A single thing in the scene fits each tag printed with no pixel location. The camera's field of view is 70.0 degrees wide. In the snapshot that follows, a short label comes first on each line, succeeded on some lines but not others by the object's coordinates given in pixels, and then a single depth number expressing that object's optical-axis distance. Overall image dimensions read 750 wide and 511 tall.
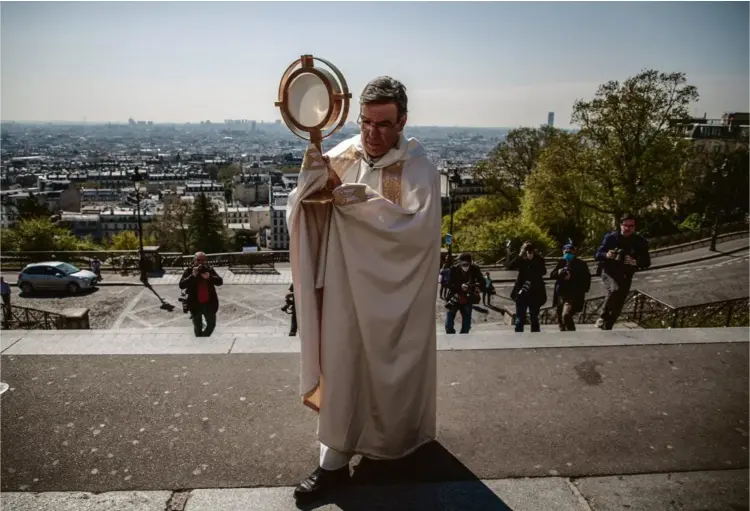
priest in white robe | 2.95
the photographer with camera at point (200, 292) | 7.68
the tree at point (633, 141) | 27.12
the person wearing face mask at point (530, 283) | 7.73
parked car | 21.78
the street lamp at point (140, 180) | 23.52
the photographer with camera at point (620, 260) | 7.02
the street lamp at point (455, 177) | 24.53
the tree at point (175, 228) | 68.44
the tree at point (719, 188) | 36.59
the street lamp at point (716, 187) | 36.16
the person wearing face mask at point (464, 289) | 8.05
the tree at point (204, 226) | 66.56
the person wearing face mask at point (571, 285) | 7.71
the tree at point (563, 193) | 30.05
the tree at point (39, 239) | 42.41
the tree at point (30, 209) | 59.47
